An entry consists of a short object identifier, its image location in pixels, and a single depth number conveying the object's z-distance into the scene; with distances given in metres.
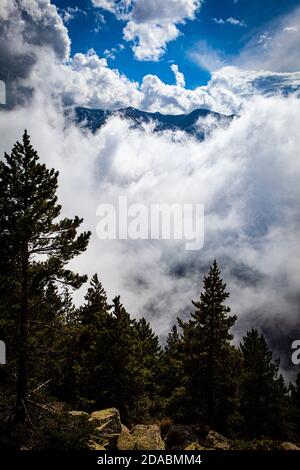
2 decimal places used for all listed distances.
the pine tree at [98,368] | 25.67
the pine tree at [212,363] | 28.72
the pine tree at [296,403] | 48.44
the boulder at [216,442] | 18.08
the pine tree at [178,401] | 29.33
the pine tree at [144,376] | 26.47
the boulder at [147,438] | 16.48
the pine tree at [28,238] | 16.52
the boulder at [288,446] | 17.30
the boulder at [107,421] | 17.72
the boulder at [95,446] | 15.18
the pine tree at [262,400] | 36.25
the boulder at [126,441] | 16.38
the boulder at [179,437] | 18.68
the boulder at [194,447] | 16.11
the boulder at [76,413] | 17.92
